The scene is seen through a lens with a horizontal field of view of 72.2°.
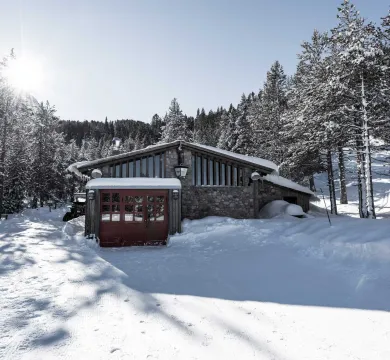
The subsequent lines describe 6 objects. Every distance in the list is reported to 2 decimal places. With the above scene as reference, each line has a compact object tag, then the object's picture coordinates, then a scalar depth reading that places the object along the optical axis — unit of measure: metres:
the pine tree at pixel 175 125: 34.50
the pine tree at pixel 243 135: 31.61
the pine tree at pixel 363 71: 12.95
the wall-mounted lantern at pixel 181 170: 12.88
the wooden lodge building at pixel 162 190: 11.16
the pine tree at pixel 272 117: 26.36
